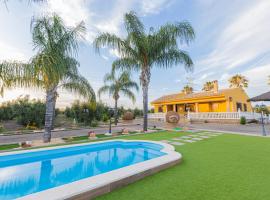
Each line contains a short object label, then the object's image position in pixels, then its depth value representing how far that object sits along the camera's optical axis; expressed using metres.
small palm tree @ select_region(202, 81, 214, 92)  38.93
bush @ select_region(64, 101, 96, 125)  20.33
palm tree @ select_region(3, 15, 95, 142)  6.90
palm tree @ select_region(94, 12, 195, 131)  11.41
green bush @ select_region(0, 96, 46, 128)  16.94
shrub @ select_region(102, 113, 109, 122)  24.27
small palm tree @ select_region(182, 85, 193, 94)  36.59
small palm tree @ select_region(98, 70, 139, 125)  20.06
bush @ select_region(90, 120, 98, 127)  18.64
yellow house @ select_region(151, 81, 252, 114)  21.19
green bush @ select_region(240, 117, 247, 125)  15.97
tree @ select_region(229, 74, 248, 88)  33.62
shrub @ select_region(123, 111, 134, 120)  24.41
